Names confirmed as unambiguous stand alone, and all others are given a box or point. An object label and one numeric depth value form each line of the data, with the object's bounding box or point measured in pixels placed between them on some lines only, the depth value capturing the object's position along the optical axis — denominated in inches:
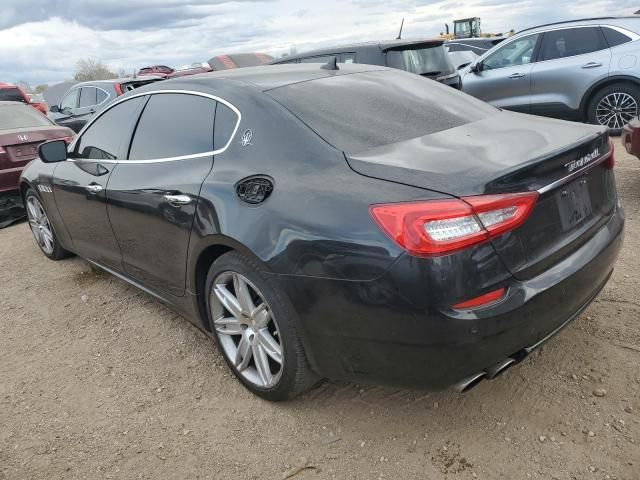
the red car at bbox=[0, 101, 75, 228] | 259.9
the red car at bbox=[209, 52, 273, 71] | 513.7
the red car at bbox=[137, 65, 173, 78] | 870.8
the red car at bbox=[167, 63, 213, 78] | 587.4
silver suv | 304.0
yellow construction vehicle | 1205.1
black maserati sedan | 79.4
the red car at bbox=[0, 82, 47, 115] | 553.1
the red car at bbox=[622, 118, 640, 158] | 196.4
